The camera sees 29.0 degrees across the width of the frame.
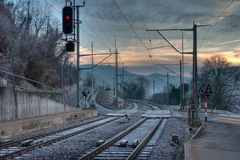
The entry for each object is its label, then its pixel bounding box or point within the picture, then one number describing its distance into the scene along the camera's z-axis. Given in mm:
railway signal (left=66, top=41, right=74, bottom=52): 19375
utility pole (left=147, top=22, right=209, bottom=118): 33562
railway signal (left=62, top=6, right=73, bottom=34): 16375
